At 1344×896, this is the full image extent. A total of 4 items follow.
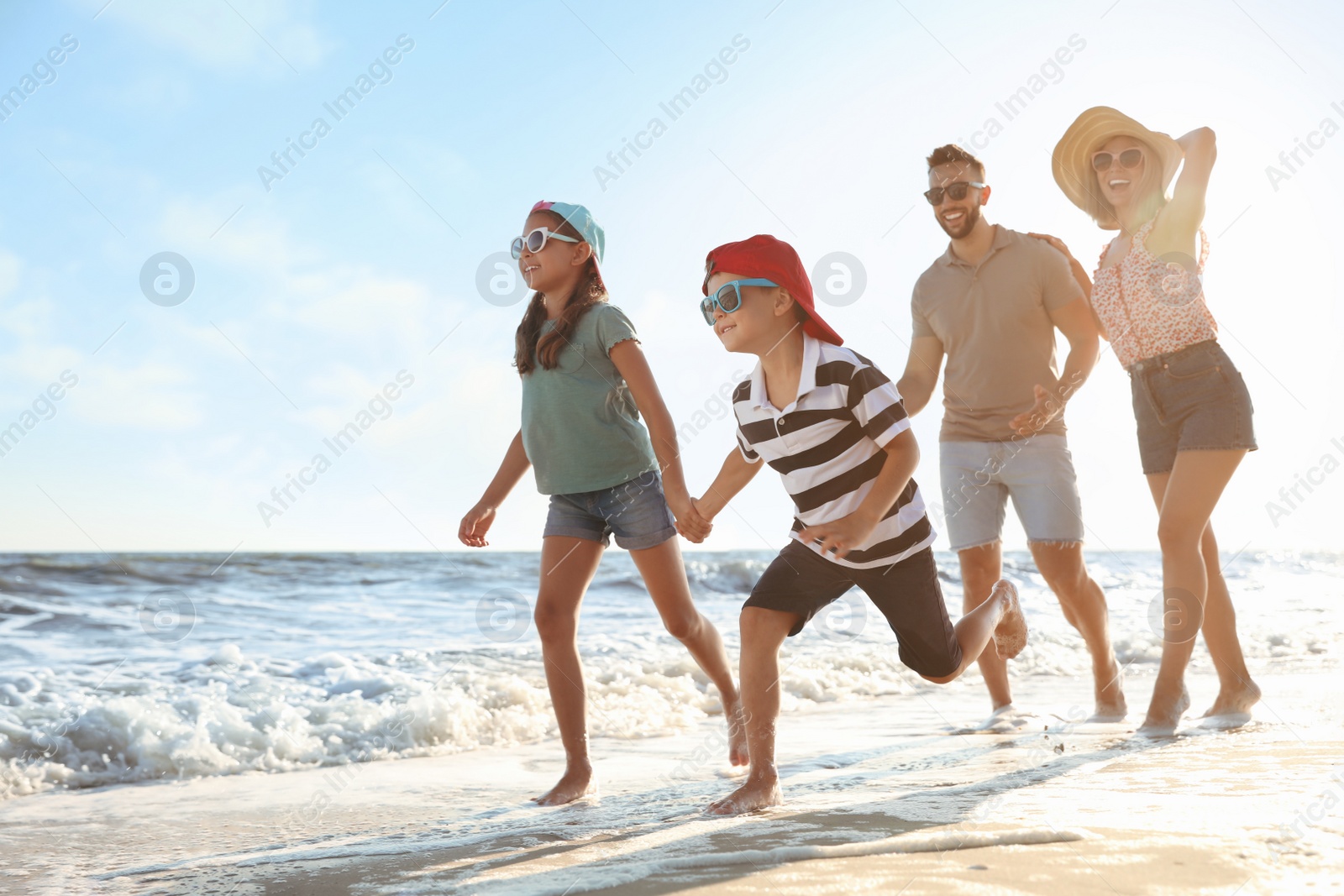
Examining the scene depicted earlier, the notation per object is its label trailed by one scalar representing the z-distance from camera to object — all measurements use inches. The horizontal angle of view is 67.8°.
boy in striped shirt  106.2
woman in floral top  142.8
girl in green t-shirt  130.7
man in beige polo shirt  163.5
